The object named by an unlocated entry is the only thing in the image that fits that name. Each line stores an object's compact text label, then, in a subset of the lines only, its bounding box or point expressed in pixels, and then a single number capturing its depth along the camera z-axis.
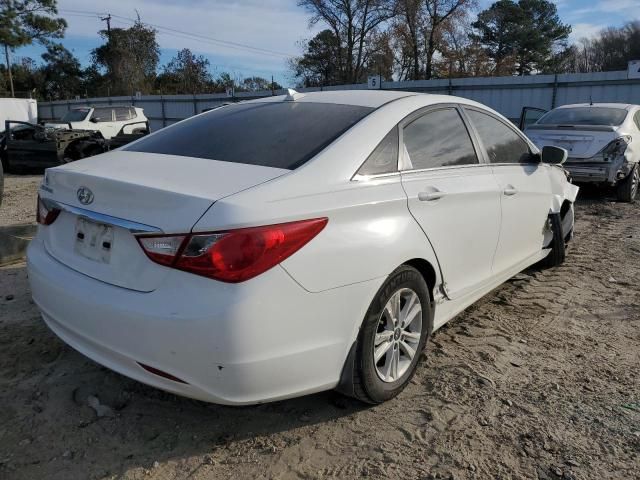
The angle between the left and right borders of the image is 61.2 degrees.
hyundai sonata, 2.08
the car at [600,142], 8.42
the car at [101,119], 17.50
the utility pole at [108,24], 49.09
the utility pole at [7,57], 44.00
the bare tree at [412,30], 37.34
